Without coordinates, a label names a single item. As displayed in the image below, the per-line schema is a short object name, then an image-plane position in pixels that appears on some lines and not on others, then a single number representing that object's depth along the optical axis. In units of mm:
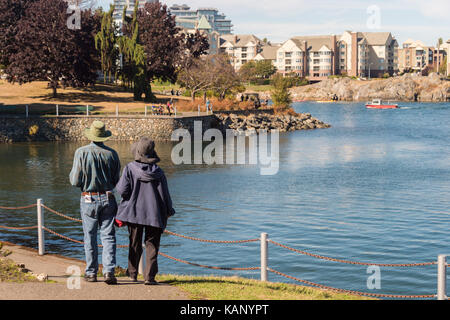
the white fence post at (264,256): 10414
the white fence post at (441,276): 9008
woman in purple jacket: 9295
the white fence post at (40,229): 12562
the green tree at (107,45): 63312
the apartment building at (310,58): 195750
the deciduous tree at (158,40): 70062
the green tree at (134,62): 62938
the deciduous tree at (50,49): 58353
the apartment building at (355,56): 196625
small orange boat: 124000
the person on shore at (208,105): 58906
